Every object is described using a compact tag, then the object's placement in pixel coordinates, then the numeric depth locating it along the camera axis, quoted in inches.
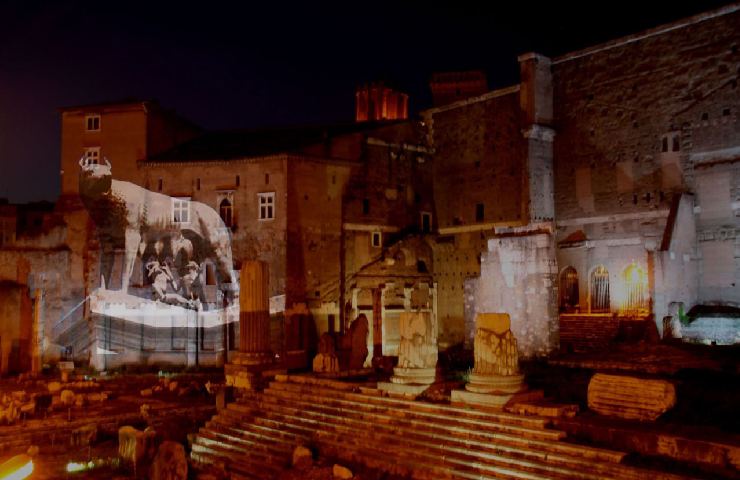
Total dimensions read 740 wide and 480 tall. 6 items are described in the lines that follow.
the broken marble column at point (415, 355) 600.1
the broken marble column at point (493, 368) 525.3
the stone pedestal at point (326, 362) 750.5
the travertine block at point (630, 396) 450.9
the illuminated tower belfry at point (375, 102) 1779.0
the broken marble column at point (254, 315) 786.2
